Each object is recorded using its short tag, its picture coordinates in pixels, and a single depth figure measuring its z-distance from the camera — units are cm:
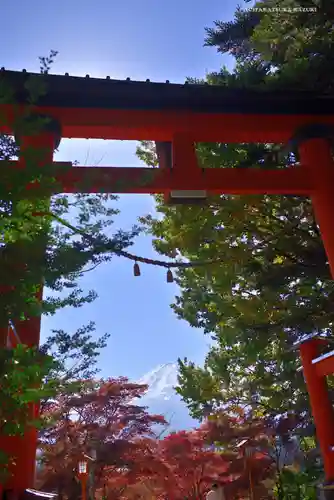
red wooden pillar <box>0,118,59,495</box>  325
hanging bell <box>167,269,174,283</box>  404
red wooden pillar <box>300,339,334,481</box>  685
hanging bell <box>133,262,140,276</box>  402
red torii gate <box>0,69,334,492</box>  425
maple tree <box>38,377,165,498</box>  1010
